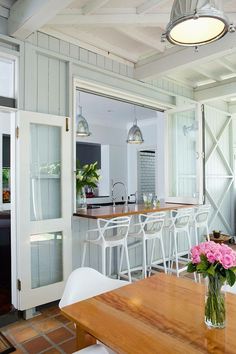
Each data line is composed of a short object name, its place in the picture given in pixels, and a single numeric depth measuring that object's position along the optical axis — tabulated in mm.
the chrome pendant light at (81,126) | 5516
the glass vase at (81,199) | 3828
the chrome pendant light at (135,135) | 6406
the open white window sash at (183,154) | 5016
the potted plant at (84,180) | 3742
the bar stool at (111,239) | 3287
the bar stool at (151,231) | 3750
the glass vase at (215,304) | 1310
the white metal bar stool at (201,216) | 4522
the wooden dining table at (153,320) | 1188
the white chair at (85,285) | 1802
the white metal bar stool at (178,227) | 4109
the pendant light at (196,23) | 1574
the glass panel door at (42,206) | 3074
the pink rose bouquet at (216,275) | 1292
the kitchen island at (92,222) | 3516
